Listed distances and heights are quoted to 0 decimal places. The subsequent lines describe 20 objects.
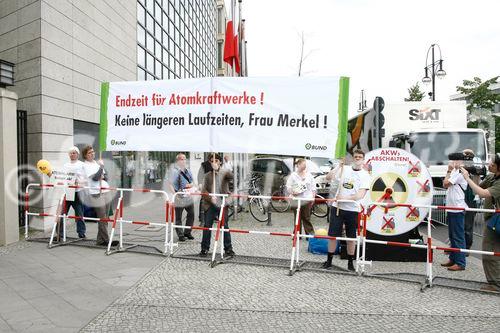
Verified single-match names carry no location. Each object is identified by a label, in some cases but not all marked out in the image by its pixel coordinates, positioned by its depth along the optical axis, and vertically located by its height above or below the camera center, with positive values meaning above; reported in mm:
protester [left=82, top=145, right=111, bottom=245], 7957 -656
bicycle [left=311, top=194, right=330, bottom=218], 12047 -1544
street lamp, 19531 +4178
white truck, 11898 +797
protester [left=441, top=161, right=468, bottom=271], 6645 -895
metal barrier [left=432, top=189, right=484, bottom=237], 10852 -1440
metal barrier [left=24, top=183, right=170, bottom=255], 7301 -1151
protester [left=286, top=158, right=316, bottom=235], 7871 -494
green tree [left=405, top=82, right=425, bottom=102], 35188 +5487
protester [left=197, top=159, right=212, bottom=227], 7383 -180
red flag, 10102 +2636
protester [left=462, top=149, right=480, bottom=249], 7535 -1095
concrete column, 8039 -293
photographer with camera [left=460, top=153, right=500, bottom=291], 5348 -1025
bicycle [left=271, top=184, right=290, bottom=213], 12959 -1507
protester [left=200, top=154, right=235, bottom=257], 7066 -714
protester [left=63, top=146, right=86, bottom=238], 8414 -566
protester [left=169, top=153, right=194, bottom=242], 8672 -637
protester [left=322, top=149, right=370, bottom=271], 6270 -633
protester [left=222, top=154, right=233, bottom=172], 12898 -151
